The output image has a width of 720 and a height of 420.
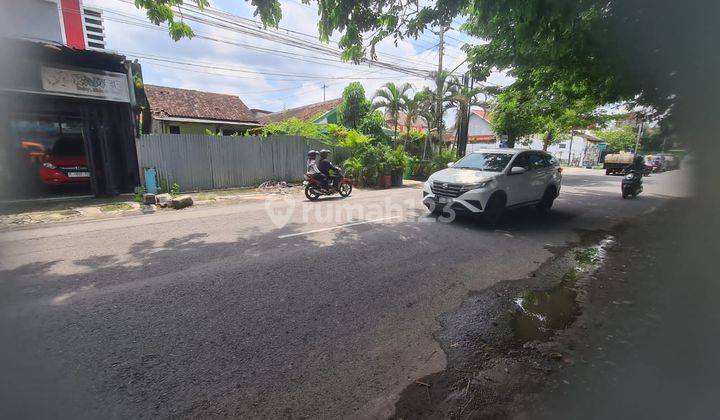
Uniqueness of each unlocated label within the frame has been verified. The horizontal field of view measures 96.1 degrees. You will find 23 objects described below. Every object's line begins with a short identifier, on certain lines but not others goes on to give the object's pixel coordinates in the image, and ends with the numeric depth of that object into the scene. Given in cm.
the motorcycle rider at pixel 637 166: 1220
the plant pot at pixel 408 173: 1798
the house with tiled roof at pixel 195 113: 1878
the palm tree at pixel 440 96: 1810
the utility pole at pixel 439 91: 1805
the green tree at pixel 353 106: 2100
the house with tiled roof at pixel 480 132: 3812
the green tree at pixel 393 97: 1808
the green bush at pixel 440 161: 1792
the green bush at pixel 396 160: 1476
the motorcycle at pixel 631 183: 1191
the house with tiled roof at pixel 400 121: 1905
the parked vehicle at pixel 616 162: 2583
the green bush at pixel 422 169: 1819
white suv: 687
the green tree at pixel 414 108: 1817
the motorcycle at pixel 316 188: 1047
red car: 964
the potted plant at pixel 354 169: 1454
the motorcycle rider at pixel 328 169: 1064
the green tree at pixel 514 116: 1433
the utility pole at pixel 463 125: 1852
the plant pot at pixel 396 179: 1519
